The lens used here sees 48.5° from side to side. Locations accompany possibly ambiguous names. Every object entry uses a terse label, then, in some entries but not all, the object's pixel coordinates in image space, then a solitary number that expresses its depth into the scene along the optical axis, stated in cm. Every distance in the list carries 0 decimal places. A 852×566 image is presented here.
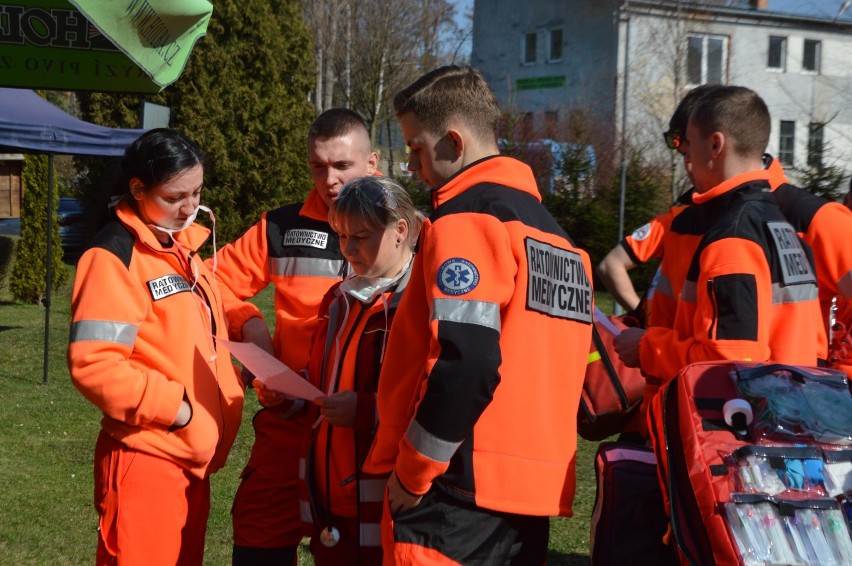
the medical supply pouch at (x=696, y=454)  250
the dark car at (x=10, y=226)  2502
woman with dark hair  303
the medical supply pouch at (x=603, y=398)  332
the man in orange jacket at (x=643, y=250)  381
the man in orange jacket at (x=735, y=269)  292
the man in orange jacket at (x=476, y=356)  237
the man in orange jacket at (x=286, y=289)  363
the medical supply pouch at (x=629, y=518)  278
